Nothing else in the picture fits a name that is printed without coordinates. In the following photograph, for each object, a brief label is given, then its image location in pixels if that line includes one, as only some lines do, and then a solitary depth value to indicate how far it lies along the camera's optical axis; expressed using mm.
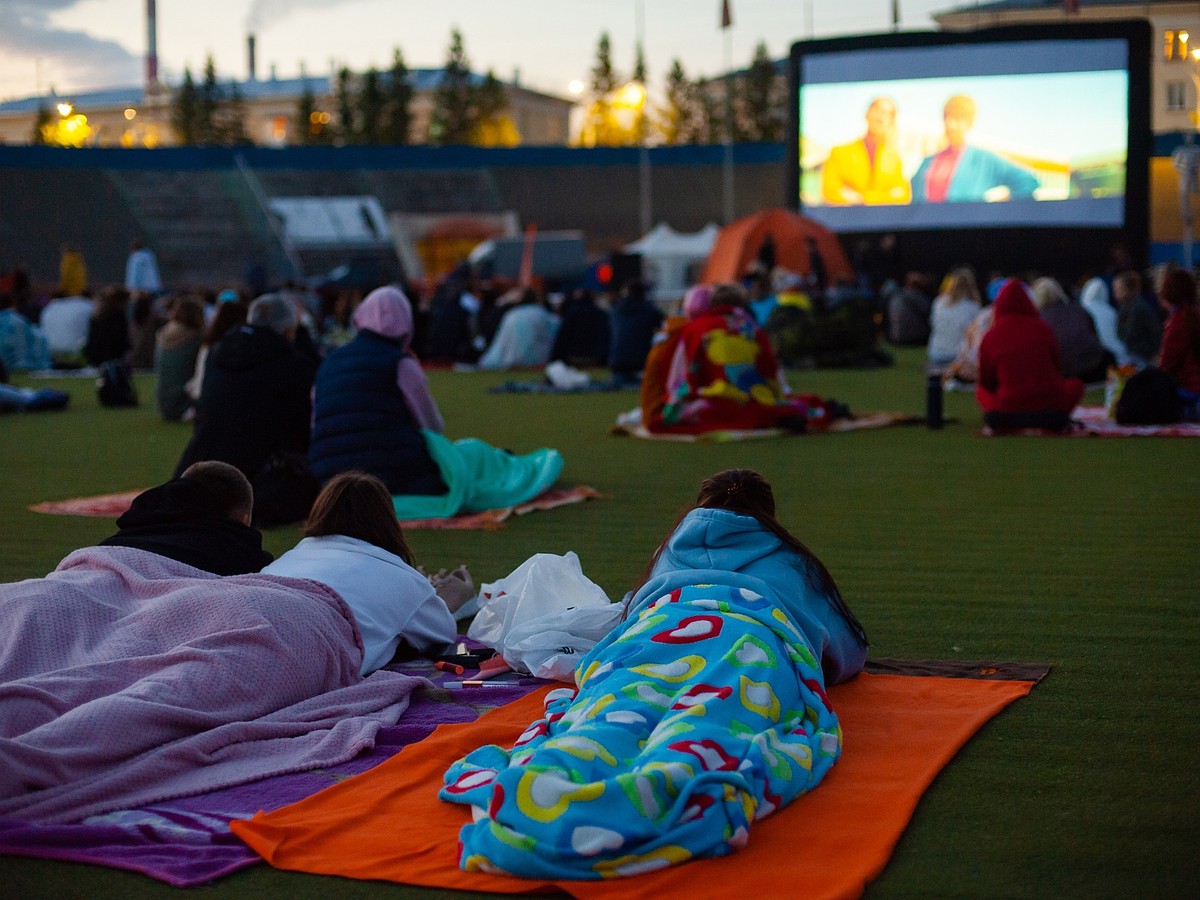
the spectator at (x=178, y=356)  11789
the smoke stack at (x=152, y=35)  59531
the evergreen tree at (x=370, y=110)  64062
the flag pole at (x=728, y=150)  33812
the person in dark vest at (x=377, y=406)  7297
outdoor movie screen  25141
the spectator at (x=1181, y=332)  10547
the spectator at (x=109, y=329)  16969
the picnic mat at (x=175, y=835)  2846
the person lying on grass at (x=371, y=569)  4305
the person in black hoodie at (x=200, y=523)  4242
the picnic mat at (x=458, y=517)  7230
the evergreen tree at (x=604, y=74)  76188
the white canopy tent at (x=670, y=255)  32500
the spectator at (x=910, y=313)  21891
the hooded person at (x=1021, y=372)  10219
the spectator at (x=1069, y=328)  12484
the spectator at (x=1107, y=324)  15254
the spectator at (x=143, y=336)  17891
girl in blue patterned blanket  2701
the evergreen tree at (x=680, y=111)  70000
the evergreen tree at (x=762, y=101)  64062
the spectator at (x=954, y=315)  15570
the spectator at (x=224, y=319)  9461
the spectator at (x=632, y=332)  15906
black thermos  10977
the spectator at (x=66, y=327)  20953
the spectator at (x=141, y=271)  24084
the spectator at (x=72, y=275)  23656
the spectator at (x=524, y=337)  18750
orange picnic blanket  2701
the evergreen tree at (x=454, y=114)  67062
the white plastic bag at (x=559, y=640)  4156
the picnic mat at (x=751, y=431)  10633
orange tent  25672
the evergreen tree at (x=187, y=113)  66562
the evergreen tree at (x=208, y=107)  66625
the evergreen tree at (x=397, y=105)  64125
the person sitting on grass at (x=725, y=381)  10688
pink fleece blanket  3150
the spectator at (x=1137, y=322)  13305
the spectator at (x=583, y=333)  18234
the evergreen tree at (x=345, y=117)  64750
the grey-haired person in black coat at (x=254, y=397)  7266
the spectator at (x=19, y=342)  18266
